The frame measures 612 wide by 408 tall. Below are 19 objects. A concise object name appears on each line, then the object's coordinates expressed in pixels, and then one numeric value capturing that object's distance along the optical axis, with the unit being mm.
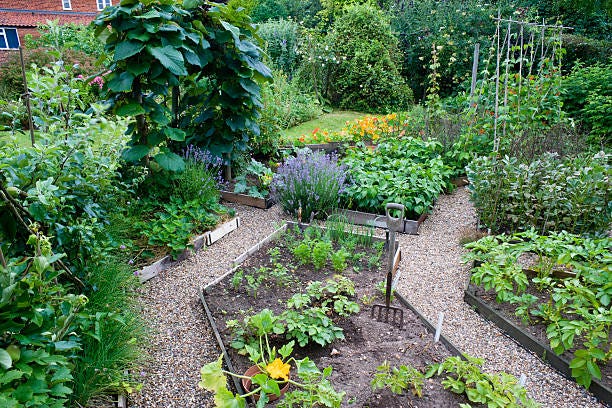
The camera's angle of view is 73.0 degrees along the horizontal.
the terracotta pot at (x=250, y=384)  2006
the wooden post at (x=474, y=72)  5988
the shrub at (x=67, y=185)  1818
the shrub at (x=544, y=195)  3295
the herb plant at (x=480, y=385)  1859
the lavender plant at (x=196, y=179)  3887
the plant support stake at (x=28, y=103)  2535
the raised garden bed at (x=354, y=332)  2064
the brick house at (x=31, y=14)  18219
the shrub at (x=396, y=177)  4184
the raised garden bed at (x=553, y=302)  2199
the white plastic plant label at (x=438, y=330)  2412
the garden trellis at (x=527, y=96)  4832
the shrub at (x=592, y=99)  5875
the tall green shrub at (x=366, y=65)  9742
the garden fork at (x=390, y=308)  2398
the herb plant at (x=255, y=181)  4738
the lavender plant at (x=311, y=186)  4203
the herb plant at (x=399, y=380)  1979
